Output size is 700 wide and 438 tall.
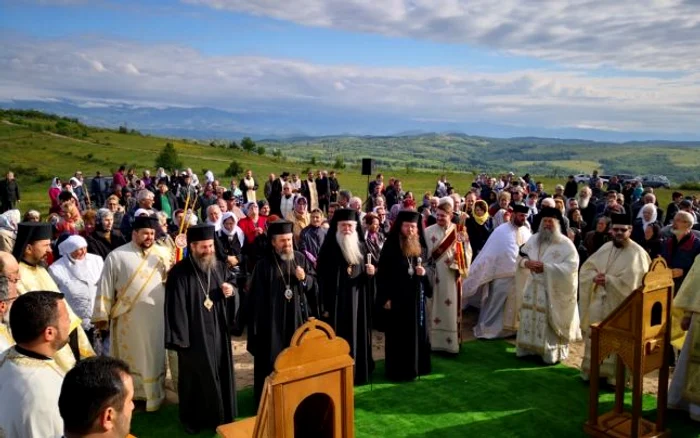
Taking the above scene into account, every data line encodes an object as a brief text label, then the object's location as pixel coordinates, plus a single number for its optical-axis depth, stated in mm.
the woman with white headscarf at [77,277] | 6254
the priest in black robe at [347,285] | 7086
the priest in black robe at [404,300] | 7305
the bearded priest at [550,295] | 7770
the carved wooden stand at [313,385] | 2926
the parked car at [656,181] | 47603
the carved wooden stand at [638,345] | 5410
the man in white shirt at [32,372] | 2852
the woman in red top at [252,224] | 9898
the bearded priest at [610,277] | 6895
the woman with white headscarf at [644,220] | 10209
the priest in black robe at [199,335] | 5832
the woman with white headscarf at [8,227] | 6363
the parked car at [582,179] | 44381
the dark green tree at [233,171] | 35844
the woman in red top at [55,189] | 17644
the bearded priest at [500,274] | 8867
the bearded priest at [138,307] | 6109
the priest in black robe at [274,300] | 6324
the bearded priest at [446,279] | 8148
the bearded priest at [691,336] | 6035
